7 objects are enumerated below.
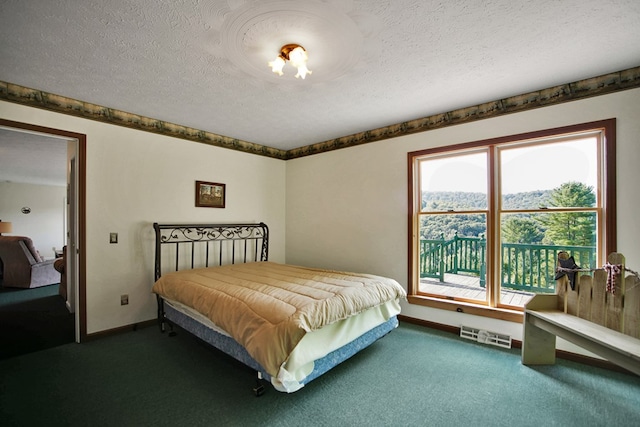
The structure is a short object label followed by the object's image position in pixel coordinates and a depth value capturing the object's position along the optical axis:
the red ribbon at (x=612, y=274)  2.10
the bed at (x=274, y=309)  1.79
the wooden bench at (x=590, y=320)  1.82
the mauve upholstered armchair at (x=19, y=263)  5.12
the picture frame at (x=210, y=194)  3.82
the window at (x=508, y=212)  2.50
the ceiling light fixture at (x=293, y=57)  1.84
